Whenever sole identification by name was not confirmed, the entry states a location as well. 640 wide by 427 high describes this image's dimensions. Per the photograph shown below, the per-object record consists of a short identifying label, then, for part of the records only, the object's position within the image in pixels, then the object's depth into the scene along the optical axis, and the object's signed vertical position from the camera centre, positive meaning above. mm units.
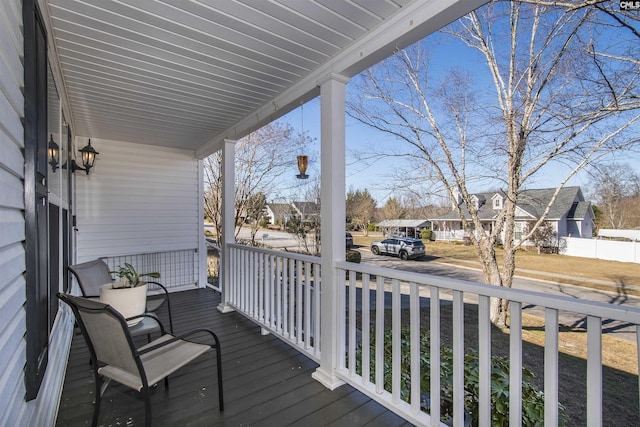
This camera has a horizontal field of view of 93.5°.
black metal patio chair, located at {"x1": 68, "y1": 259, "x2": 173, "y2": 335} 2855 -656
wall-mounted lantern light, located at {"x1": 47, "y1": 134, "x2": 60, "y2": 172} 2100 +459
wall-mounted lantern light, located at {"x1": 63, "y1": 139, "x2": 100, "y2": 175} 4270 +804
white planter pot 2240 -644
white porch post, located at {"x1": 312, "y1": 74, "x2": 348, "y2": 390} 2434 +28
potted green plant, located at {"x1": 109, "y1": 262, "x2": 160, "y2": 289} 2367 -528
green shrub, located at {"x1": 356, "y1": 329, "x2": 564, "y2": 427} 1853 -1226
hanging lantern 3103 +486
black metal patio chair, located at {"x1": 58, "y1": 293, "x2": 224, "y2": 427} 1686 -875
